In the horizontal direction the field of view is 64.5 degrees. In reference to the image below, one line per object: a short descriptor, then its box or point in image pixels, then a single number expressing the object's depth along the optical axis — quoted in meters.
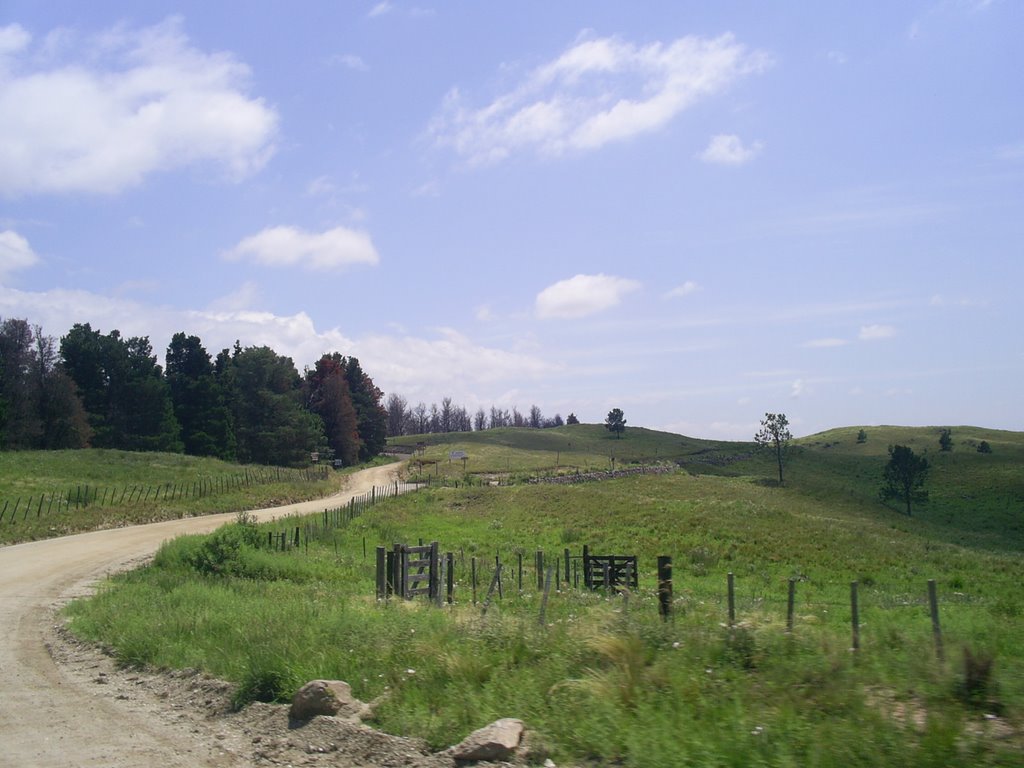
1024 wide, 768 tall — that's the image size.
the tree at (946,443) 112.71
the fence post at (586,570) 25.22
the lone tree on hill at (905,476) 72.25
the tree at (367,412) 125.00
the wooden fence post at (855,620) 8.62
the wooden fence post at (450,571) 19.74
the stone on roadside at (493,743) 6.66
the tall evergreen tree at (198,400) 95.25
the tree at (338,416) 114.31
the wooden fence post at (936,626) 7.29
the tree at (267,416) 97.56
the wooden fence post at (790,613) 9.36
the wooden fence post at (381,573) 18.72
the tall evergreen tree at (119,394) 89.75
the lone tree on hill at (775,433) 90.50
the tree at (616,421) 172.38
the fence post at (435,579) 19.03
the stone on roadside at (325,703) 8.17
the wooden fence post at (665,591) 11.04
